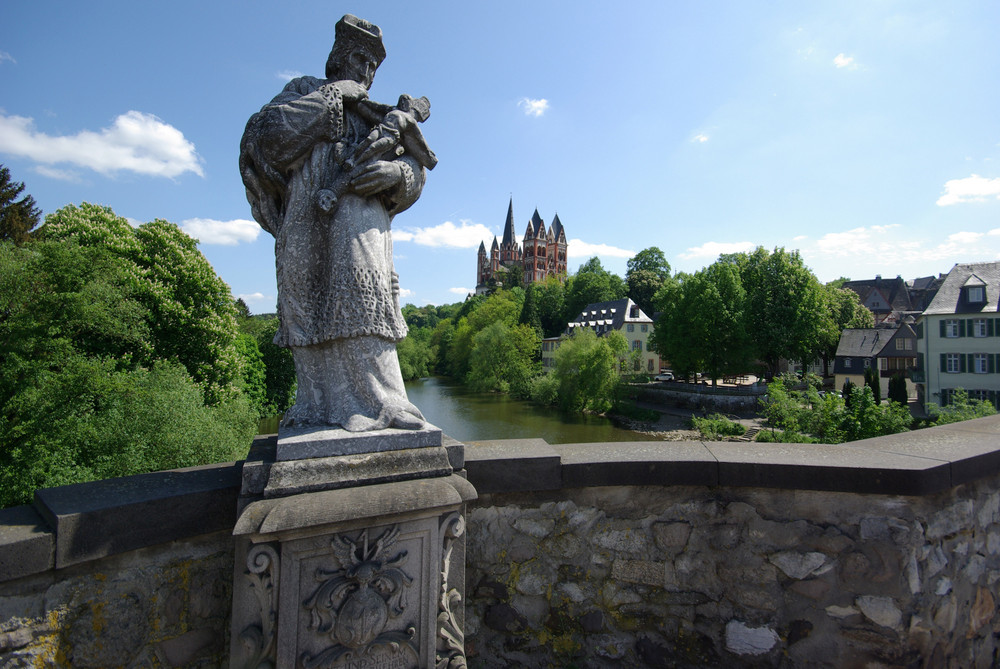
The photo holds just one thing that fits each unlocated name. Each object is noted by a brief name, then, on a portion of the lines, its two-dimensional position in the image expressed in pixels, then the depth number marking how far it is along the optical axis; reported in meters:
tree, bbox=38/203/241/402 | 16.14
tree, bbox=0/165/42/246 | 21.48
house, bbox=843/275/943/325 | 63.81
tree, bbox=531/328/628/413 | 35.88
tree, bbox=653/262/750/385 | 34.91
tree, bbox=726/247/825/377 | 35.12
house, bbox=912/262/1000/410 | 27.48
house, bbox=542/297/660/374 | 52.81
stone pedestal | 1.90
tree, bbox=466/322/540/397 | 46.97
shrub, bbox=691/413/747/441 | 24.73
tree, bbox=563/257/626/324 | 64.88
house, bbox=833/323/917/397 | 35.72
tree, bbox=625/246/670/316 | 63.16
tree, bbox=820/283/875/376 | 42.12
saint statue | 2.38
